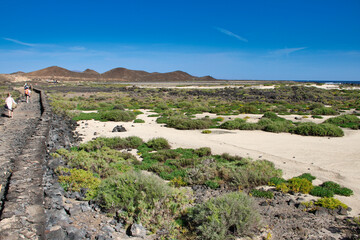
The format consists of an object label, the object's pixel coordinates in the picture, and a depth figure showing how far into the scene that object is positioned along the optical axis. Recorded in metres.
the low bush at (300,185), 7.16
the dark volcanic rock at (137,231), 4.95
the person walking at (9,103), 17.41
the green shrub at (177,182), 7.72
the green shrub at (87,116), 19.70
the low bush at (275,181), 7.69
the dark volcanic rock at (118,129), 15.56
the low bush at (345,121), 16.73
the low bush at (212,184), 7.59
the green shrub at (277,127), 15.09
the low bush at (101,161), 8.19
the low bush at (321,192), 6.87
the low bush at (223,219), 4.87
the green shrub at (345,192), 6.97
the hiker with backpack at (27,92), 27.90
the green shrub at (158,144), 11.81
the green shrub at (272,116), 18.62
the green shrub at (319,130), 13.90
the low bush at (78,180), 6.50
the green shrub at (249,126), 15.90
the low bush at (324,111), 22.04
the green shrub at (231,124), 16.17
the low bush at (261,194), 6.87
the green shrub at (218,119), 18.94
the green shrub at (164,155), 10.16
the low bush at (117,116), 19.30
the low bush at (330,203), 6.09
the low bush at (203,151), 10.81
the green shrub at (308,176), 8.04
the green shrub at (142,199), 5.39
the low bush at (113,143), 11.09
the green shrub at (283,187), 7.13
